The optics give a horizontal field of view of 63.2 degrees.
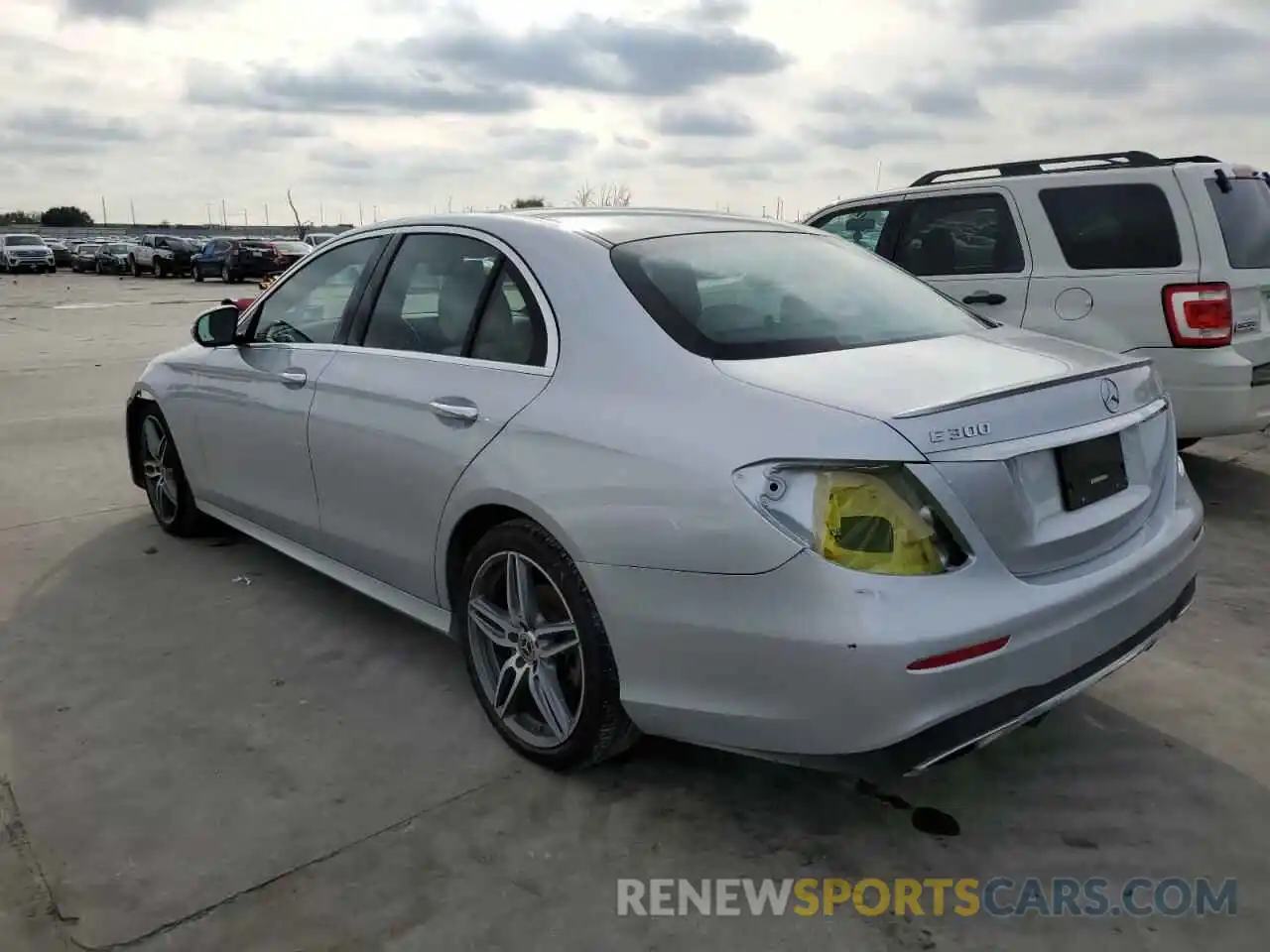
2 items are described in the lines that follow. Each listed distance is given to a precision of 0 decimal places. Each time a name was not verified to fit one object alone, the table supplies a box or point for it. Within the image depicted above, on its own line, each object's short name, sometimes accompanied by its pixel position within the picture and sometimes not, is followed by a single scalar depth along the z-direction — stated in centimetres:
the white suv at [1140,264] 539
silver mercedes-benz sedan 224
